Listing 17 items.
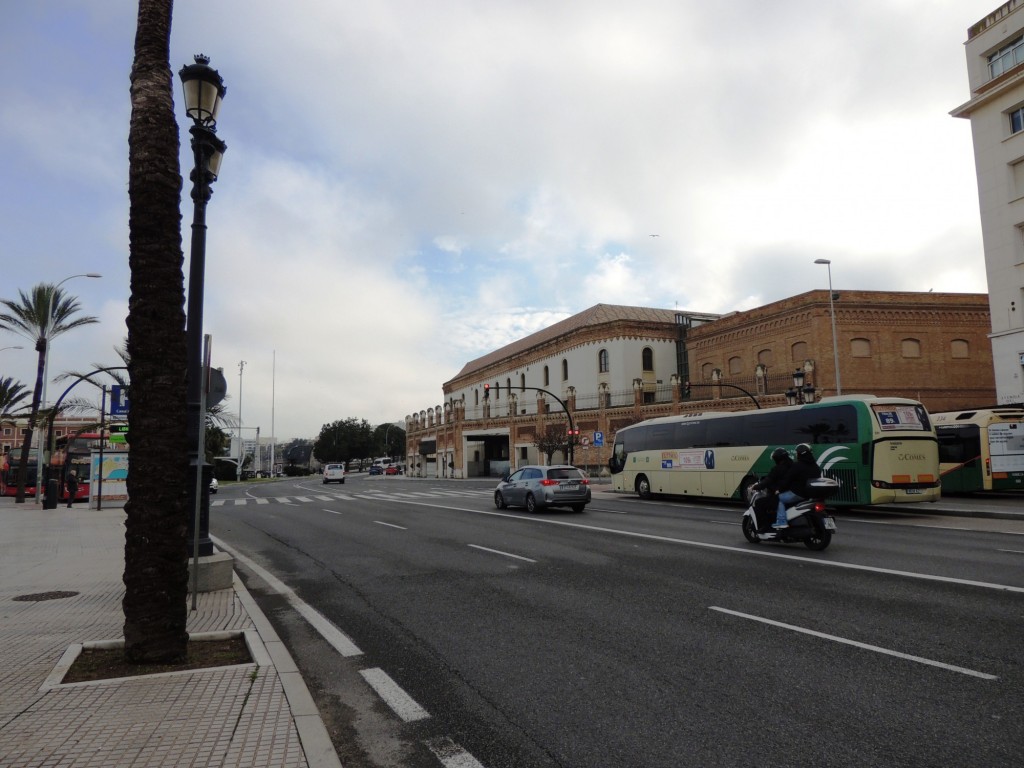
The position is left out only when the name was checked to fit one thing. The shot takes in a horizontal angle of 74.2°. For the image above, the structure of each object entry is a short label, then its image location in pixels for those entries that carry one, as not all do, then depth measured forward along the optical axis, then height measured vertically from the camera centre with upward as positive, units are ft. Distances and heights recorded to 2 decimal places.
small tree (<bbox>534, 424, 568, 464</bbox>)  172.14 +3.12
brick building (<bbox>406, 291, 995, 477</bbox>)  139.95 +19.83
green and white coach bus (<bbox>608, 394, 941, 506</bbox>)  59.82 -0.21
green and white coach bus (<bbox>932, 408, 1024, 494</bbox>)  75.10 -1.09
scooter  37.68 -4.29
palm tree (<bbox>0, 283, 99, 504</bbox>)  103.55 +22.78
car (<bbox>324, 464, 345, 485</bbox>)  200.23 -4.36
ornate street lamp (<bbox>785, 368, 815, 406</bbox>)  101.50 +8.35
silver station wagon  69.97 -3.69
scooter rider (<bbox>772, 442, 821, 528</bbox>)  38.09 -1.83
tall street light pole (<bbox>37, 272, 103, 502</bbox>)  102.34 +19.02
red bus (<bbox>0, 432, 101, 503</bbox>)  115.85 +0.24
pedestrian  92.55 -2.46
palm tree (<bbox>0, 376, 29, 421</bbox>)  139.74 +15.06
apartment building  94.38 +38.53
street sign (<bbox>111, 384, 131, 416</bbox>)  76.28 +7.41
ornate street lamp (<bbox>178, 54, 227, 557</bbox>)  26.11 +10.81
